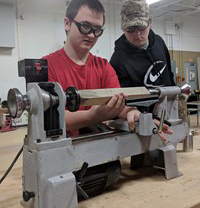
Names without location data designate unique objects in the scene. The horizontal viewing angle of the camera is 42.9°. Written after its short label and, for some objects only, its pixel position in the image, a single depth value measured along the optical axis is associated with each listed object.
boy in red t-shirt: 0.92
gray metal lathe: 0.68
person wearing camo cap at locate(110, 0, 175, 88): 1.30
